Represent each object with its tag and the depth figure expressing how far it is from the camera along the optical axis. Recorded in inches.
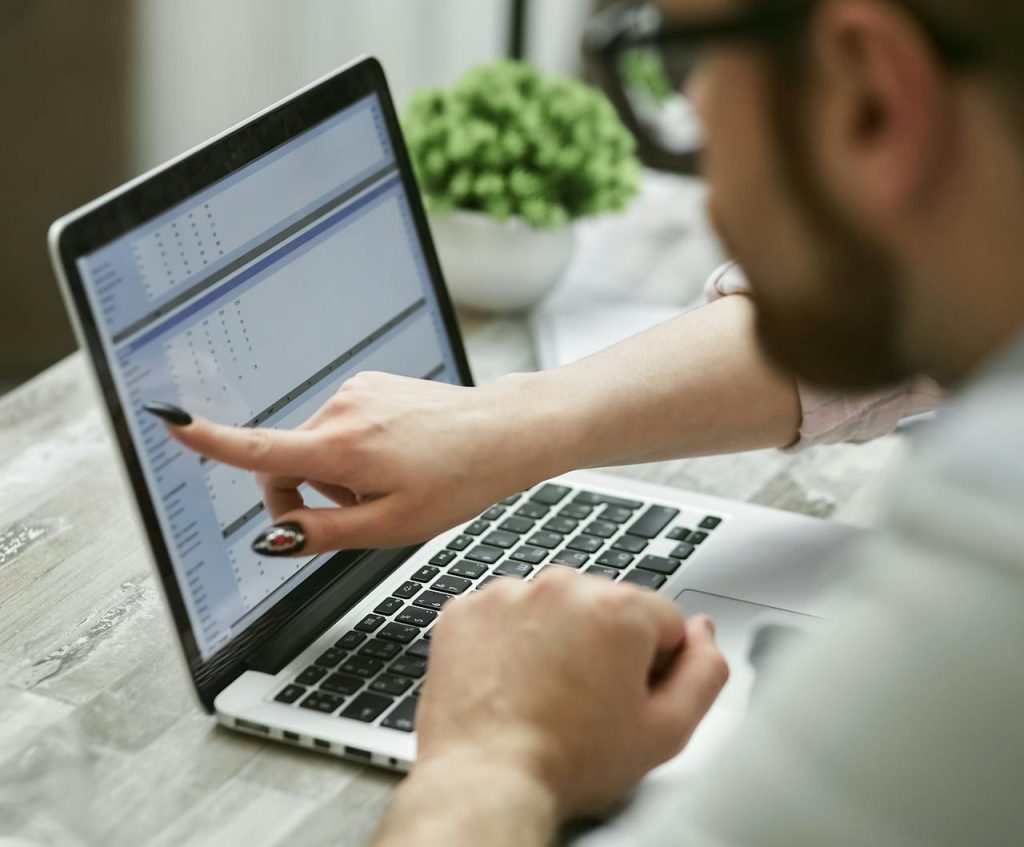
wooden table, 38.6
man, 31.2
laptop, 39.5
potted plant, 57.3
